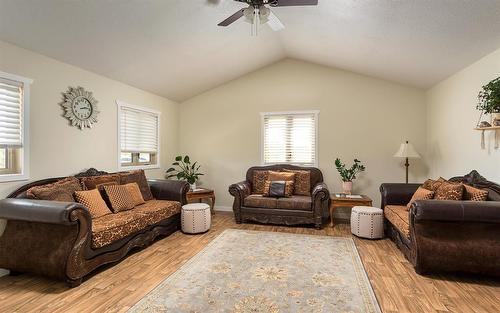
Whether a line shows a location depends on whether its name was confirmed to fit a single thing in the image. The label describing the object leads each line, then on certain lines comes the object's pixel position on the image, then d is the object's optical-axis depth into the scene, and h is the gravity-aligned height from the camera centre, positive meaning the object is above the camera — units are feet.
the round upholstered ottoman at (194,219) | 13.33 -3.12
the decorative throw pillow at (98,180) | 11.32 -1.04
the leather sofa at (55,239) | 7.98 -2.64
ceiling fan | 8.06 +4.76
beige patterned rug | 7.13 -3.97
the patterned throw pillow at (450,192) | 9.96 -1.29
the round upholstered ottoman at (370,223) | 12.68 -3.16
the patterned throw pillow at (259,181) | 16.94 -1.51
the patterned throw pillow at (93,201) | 10.23 -1.75
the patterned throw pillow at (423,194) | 10.88 -1.53
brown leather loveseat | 14.31 -2.79
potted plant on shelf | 8.88 +2.07
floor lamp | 14.65 +0.36
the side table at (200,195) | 16.06 -2.32
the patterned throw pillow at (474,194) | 9.36 -1.29
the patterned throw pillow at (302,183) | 16.30 -1.57
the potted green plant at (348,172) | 15.66 -0.84
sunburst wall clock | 11.30 +2.28
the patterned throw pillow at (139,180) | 13.17 -1.17
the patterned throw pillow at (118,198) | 11.38 -1.80
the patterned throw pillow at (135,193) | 12.66 -1.74
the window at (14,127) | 9.17 +1.08
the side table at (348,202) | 14.33 -2.39
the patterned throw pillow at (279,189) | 15.33 -1.82
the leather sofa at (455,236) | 8.23 -2.51
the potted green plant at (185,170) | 17.57 -0.91
